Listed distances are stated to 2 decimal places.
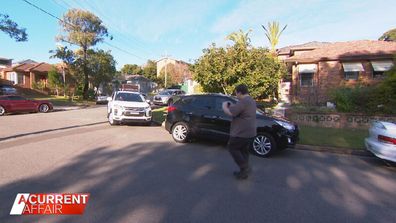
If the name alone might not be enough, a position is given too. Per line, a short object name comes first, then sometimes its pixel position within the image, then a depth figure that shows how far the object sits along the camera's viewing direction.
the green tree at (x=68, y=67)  30.47
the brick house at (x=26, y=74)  40.25
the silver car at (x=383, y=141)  5.96
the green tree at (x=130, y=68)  85.01
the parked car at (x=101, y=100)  30.64
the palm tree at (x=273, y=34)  26.41
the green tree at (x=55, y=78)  34.38
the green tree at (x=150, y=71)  76.45
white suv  11.62
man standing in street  4.86
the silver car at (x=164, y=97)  24.73
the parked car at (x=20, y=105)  16.48
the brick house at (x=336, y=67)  17.84
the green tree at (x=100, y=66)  33.06
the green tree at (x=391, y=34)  40.25
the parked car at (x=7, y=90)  30.02
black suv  7.21
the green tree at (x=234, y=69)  15.15
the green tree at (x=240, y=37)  16.17
